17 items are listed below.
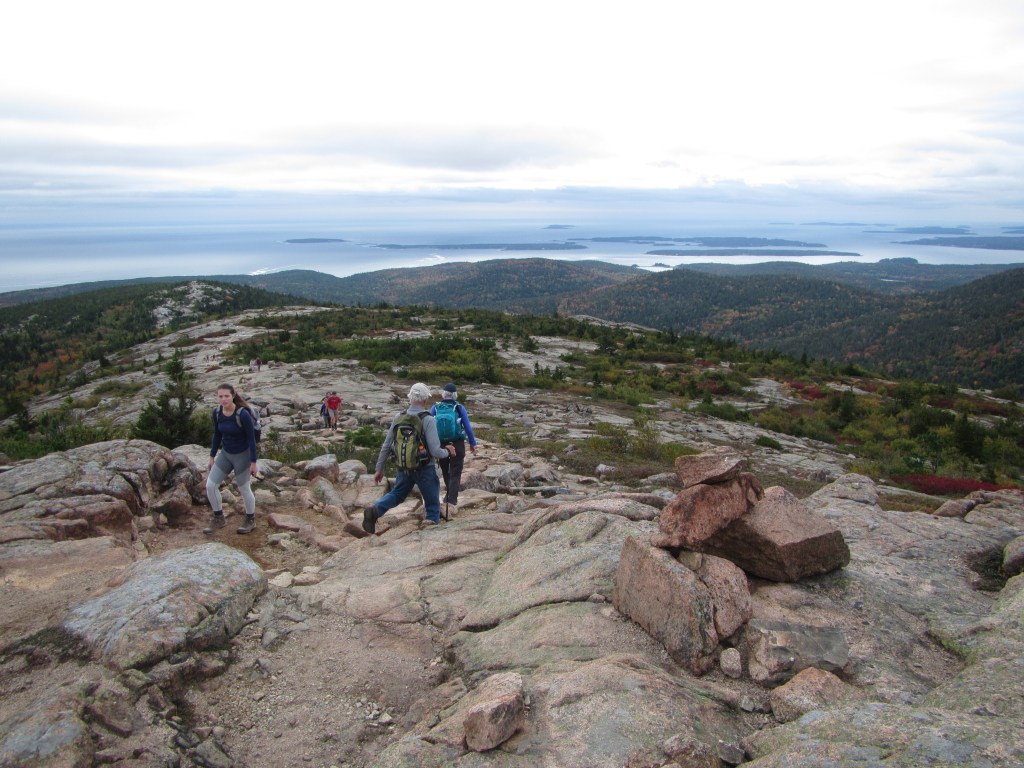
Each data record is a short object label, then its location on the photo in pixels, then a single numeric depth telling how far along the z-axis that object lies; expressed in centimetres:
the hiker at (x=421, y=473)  681
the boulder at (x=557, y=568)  486
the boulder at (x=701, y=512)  459
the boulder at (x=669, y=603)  397
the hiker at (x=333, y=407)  1423
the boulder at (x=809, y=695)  336
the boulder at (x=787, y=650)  379
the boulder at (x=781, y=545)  460
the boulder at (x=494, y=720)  312
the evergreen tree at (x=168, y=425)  1070
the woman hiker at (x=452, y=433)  748
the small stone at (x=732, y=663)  383
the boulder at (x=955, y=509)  767
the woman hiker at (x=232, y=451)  702
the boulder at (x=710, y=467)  474
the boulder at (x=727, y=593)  407
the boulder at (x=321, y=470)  971
